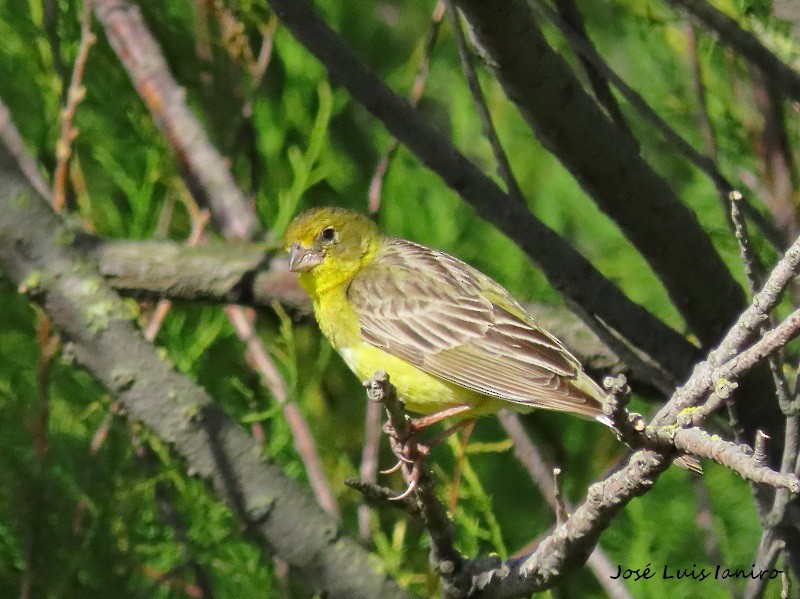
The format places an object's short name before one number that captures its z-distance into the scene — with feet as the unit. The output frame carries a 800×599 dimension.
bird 23.21
